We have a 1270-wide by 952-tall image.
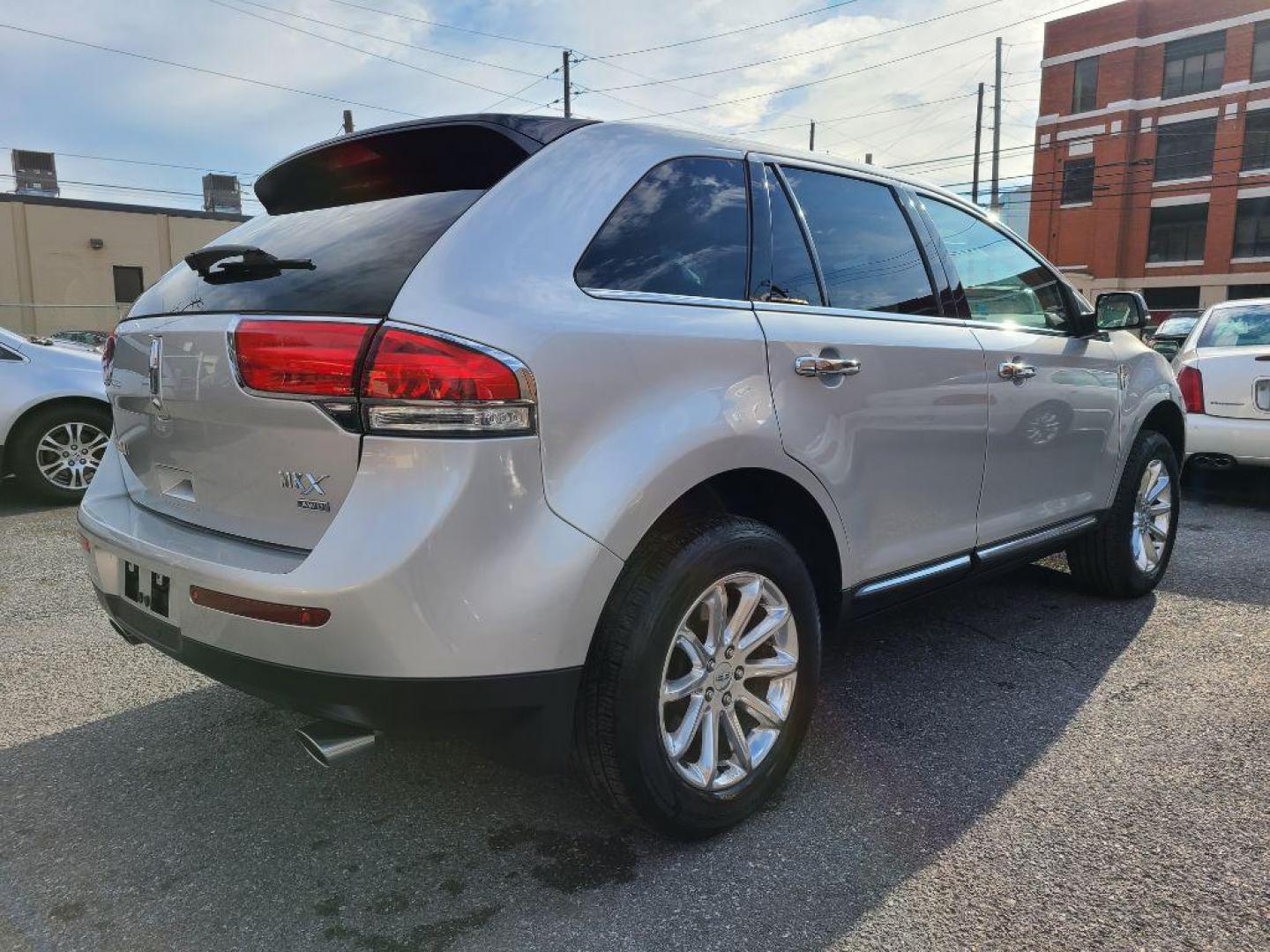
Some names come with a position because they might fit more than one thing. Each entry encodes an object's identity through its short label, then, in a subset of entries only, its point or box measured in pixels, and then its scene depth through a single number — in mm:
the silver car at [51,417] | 6277
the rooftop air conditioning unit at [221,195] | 36844
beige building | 29953
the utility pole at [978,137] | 31188
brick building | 36719
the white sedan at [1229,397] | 6246
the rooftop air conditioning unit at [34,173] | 33750
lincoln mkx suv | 1819
